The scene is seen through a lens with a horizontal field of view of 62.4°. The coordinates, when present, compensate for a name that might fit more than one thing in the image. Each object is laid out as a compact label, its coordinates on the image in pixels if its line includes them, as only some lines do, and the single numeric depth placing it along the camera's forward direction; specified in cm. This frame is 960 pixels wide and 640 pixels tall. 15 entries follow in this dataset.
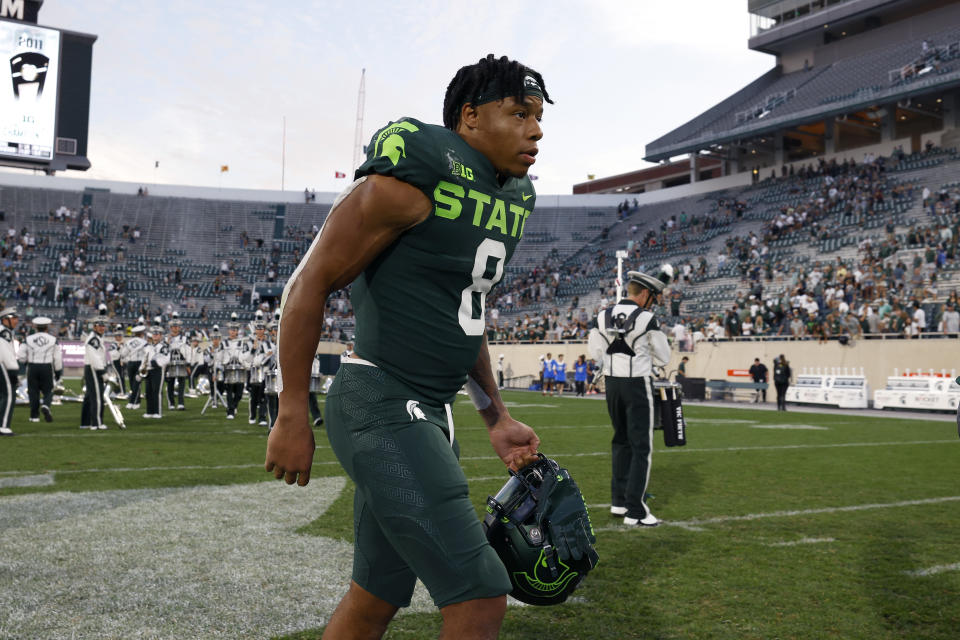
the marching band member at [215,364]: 1776
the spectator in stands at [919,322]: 2128
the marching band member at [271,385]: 1260
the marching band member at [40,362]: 1368
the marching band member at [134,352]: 1691
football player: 189
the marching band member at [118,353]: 1905
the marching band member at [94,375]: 1273
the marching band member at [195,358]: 2077
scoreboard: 2920
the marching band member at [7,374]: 1176
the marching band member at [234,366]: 1587
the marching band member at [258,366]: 1379
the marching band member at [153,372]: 1548
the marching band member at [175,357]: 1725
